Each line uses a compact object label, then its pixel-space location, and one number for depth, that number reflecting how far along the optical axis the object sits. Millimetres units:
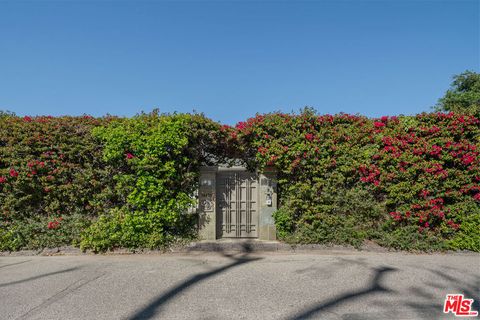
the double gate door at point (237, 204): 7215
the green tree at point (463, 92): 17031
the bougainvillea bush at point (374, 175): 6562
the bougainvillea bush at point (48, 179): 6492
